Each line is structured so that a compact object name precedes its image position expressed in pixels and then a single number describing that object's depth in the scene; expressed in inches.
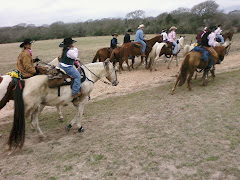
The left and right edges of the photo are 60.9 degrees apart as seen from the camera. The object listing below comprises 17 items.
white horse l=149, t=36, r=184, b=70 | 515.5
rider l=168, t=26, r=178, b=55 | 517.9
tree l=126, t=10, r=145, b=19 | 2363.4
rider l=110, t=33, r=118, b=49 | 521.4
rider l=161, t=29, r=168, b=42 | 527.5
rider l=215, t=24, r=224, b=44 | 574.9
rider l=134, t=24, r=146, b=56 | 508.7
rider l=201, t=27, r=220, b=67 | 345.1
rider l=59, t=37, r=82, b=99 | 201.5
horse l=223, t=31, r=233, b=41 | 719.7
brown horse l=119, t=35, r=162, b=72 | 511.7
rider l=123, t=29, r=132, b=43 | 513.4
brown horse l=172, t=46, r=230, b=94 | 328.8
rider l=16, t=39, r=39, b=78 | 219.5
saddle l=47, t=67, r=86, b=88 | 196.1
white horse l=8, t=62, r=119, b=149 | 181.8
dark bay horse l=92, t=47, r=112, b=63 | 518.6
